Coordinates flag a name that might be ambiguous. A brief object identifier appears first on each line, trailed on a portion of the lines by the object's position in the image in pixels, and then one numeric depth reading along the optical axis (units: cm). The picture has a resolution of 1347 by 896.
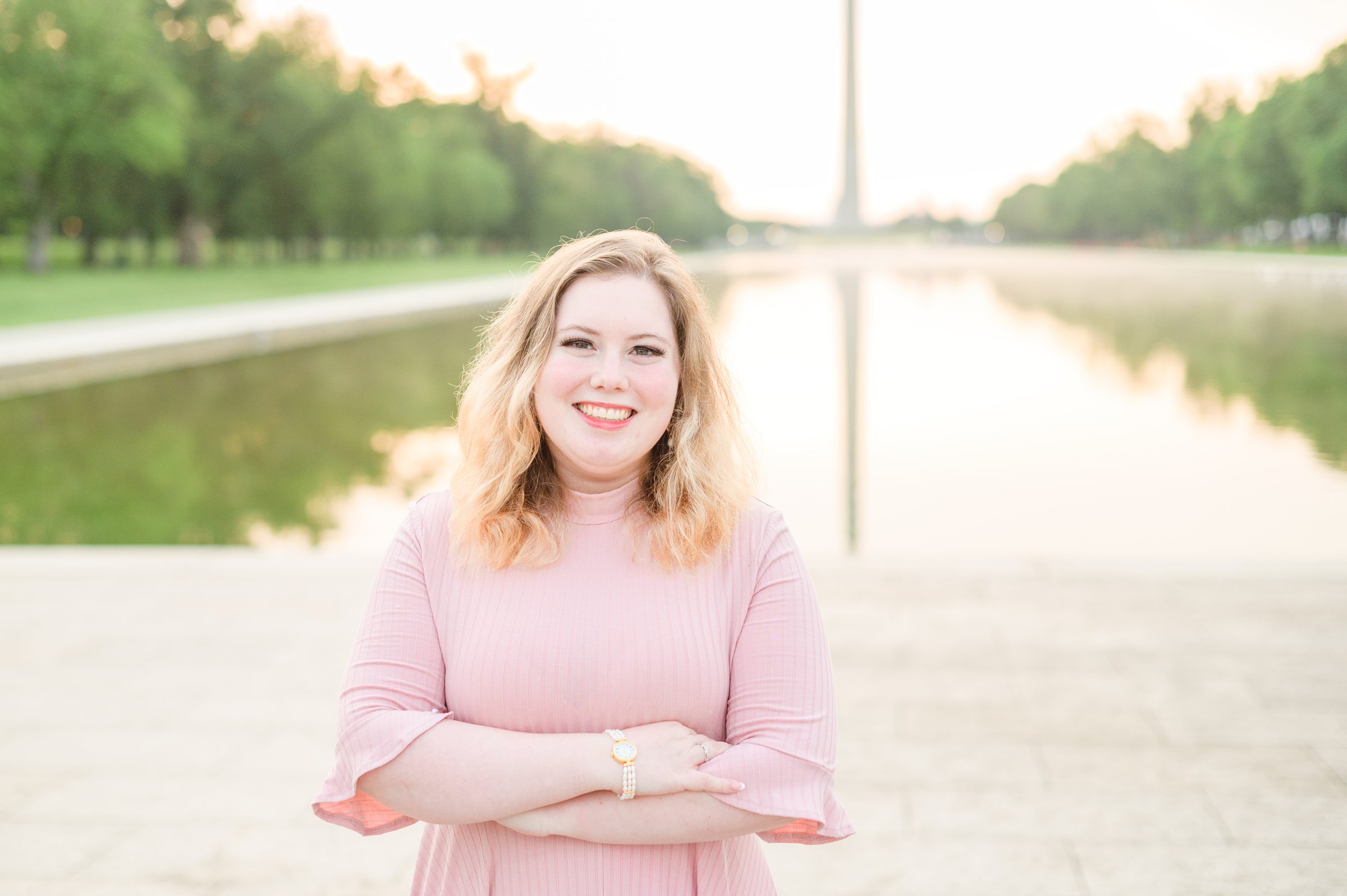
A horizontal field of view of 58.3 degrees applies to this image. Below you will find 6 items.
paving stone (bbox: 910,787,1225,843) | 339
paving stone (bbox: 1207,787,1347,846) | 333
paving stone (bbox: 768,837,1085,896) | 312
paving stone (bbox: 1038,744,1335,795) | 368
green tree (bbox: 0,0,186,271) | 3388
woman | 171
